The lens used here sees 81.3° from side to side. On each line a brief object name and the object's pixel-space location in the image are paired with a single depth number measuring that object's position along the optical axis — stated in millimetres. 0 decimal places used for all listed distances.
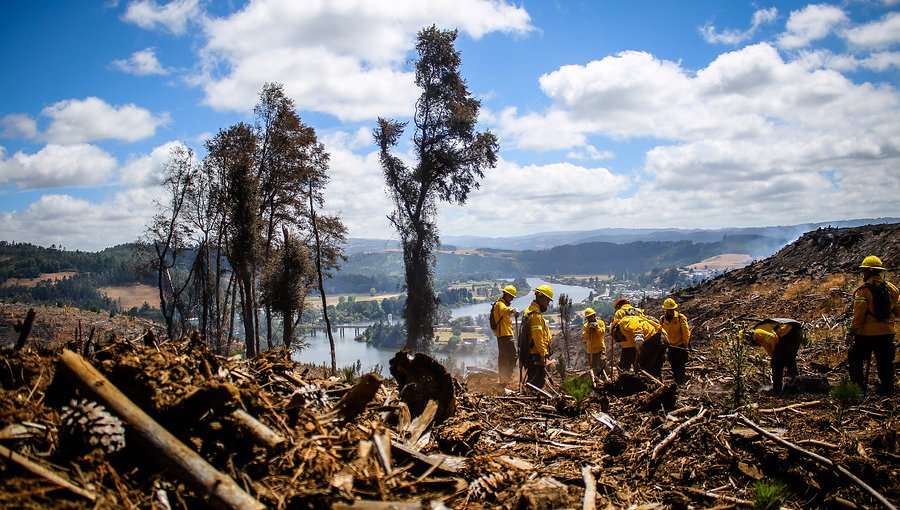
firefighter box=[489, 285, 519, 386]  9891
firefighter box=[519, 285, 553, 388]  8781
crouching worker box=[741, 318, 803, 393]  8258
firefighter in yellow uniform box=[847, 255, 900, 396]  7406
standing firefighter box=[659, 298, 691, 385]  9820
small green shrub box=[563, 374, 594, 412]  6145
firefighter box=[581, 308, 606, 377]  11445
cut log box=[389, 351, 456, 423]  5238
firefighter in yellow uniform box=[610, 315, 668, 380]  9500
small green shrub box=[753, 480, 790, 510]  3795
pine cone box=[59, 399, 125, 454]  2980
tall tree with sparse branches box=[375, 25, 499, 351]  23344
